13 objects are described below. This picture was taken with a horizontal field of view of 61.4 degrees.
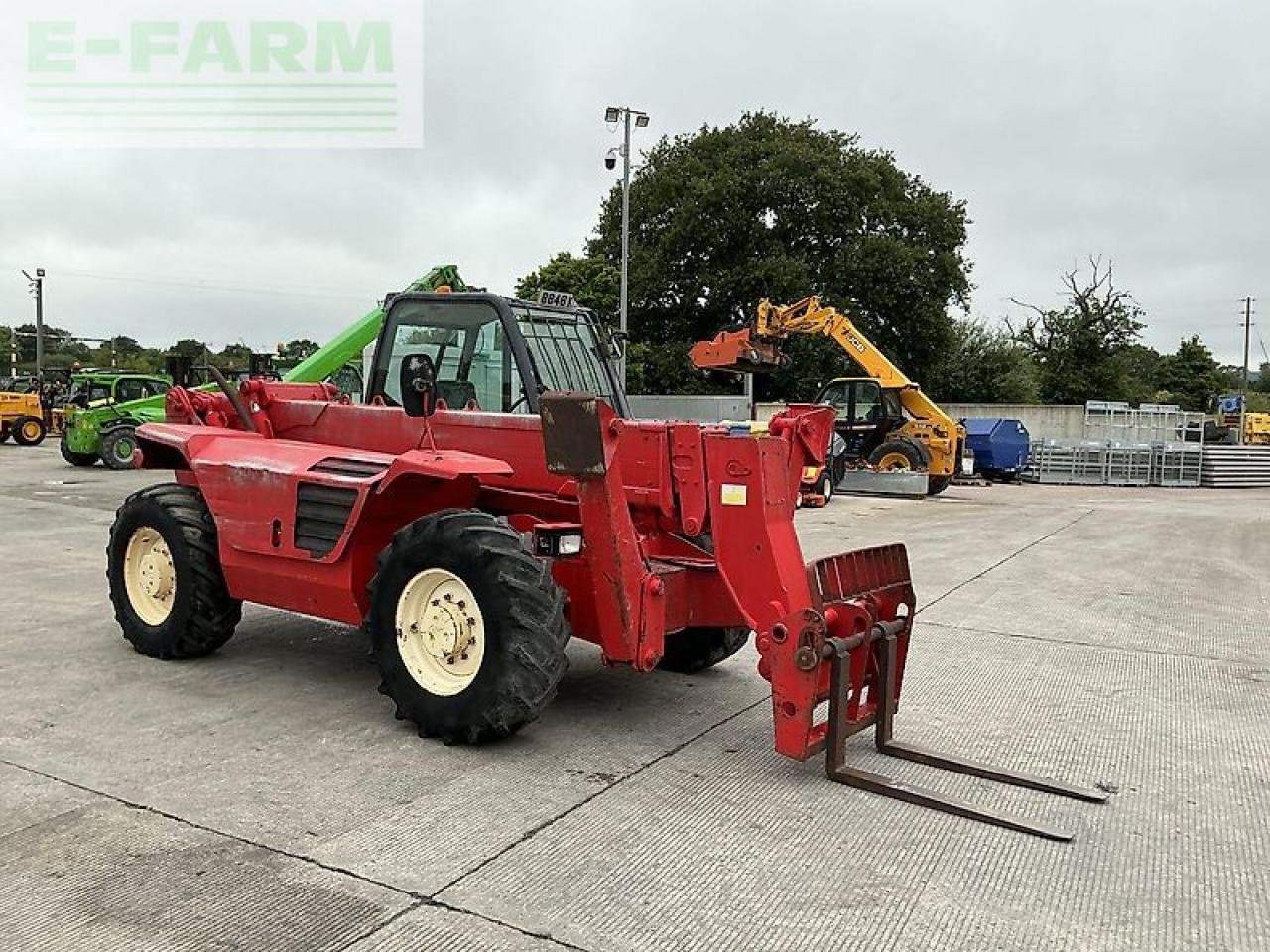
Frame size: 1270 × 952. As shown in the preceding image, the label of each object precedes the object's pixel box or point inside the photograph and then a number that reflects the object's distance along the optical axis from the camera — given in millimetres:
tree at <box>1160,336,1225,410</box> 56625
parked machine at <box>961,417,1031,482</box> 24984
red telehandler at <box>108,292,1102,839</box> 4438
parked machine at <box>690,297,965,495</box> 20250
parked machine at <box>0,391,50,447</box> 28219
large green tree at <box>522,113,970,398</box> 34938
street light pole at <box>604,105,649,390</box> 24516
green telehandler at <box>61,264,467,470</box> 21094
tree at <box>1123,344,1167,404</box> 49719
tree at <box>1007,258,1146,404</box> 44250
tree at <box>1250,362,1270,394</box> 78375
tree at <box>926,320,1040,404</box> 47188
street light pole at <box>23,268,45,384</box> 42031
